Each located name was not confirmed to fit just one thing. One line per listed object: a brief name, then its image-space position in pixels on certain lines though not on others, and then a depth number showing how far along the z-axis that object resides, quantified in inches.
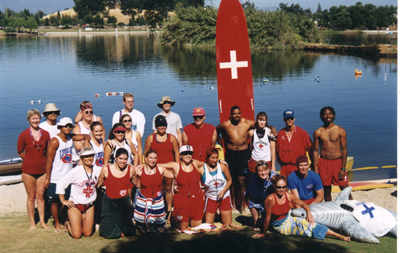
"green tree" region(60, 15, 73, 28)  5285.4
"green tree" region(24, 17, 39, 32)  4675.2
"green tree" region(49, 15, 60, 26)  5620.1
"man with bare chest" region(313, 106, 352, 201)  266.1
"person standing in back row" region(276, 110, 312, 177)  265.0
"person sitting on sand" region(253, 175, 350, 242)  225.1
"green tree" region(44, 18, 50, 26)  5595.5
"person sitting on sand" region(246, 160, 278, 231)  241.4
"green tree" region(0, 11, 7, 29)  4699.8
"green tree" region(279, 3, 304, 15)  3826.8
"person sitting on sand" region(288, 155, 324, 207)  247.8
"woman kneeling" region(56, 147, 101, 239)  227.9
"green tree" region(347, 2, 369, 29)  2721.5
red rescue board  349.7
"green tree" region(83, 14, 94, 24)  5019.7
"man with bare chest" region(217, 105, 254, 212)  275.4
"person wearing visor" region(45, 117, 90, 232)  238.4
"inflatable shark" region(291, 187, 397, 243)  228.2
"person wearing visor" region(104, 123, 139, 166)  245.6
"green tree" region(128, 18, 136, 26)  4607.5
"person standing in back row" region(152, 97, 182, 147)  286.7
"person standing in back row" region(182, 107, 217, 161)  271.3
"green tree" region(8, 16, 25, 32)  4628.4
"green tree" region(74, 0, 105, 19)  5177.2
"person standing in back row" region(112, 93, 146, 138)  291.0
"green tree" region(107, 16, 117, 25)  5137.8
